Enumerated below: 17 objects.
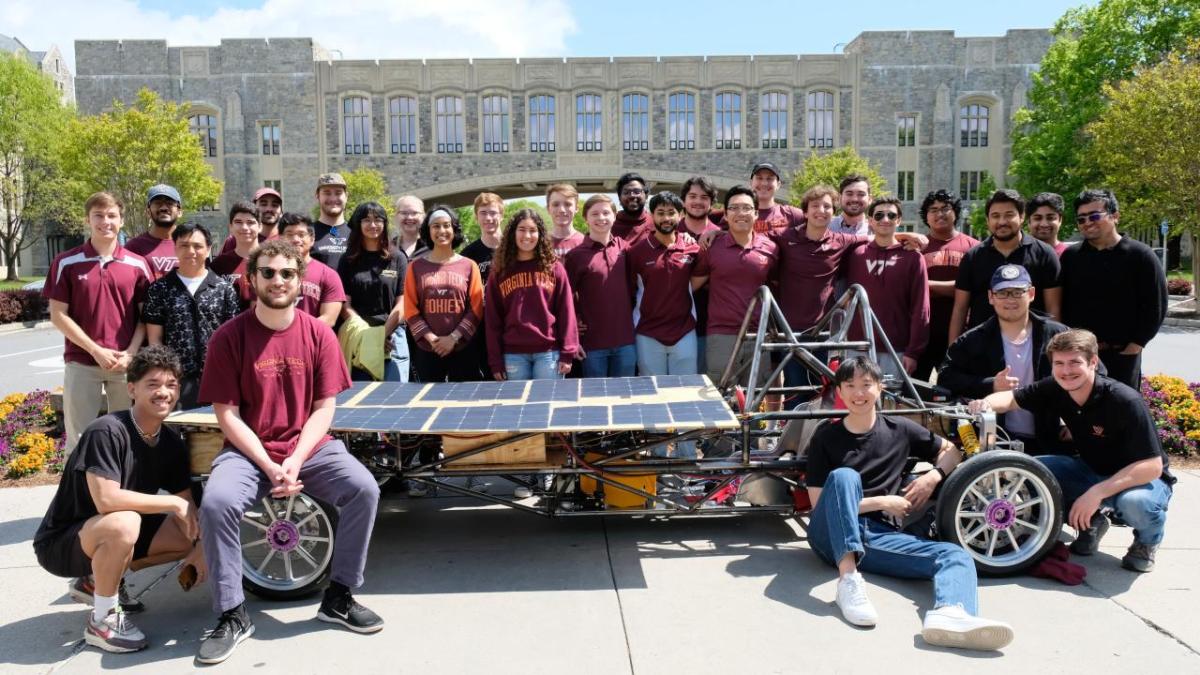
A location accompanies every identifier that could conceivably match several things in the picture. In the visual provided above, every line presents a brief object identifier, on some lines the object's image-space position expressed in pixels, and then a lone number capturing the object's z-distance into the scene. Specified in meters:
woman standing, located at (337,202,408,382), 6.74
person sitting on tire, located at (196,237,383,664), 4.11
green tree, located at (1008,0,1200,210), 31.19
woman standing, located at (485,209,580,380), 6.20
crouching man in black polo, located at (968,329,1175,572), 4.71
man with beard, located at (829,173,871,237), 7.57
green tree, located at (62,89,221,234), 33.62
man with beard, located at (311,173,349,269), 7.14
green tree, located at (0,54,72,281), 42.16
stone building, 46.50
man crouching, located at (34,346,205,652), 3.97
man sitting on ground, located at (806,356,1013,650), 4.32
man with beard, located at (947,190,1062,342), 6.21
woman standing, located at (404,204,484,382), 6.38
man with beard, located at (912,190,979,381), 7.00
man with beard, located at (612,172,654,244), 7.30
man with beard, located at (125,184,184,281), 6.11
